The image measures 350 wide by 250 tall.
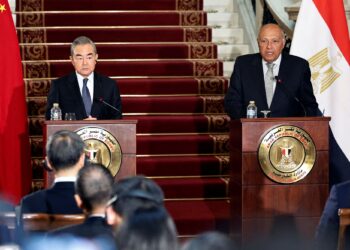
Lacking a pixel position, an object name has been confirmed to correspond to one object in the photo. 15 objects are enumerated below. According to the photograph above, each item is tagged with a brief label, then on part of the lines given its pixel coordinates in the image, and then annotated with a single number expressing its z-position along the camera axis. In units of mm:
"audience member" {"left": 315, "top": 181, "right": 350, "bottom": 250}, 5750
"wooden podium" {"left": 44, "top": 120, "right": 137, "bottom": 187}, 8684
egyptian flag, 10762
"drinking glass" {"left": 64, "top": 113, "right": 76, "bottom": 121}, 8955
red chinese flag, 10813
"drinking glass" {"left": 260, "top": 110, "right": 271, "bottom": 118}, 9108
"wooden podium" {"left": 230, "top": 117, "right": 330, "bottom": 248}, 8842
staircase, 11516
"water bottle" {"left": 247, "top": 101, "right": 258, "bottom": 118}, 9057
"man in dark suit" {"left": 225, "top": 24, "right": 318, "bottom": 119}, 9454
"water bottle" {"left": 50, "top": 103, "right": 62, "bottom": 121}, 9074
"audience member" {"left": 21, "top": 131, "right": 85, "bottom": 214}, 5582
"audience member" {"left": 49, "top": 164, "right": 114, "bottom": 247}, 4461
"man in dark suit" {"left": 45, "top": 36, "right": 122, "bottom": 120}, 9341
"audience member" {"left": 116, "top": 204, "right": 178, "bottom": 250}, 3489
